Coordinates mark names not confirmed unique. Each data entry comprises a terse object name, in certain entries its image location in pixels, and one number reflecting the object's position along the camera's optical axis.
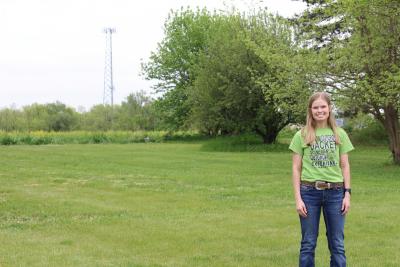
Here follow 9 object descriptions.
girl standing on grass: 5.46
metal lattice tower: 64.43
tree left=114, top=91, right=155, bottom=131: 68.88
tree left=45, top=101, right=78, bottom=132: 71.50
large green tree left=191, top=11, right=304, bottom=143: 32.44
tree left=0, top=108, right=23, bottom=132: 65.88
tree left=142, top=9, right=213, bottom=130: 50.59
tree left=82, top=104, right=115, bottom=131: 70.02
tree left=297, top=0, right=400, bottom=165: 18.58
